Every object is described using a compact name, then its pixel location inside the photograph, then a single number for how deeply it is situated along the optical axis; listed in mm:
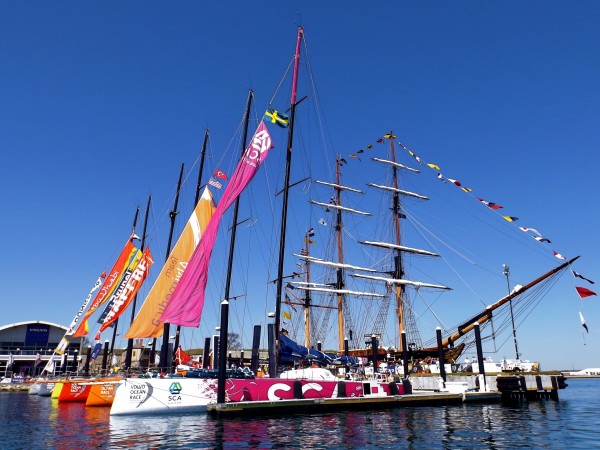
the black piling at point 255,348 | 27516
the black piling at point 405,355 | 34603
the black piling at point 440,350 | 33594
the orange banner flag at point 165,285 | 27125
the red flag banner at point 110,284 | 41594
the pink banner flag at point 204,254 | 24406
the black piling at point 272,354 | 25750
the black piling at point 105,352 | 44594
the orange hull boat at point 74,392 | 36750
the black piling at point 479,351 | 34188
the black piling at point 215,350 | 32500
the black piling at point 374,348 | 32500
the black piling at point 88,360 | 45194
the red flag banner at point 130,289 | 37656
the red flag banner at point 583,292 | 31427
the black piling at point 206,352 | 35128
